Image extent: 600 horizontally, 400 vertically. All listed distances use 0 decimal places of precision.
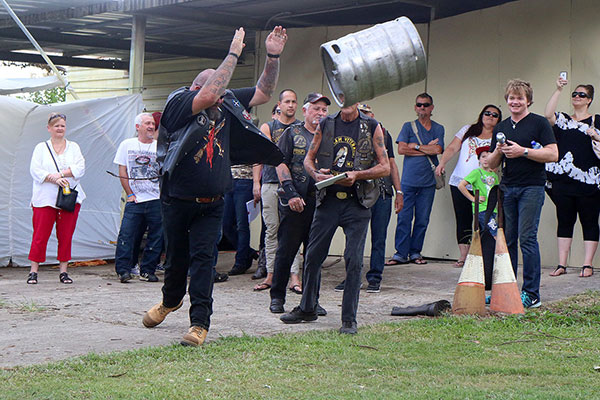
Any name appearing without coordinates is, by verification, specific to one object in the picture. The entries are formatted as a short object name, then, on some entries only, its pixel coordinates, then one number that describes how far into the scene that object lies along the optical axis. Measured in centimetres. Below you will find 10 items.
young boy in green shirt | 865
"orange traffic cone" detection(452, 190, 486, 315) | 738
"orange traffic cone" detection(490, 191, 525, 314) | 741
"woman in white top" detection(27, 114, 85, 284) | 1002
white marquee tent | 1172
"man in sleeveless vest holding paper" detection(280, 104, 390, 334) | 672
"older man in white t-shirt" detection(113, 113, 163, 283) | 1036
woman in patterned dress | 973
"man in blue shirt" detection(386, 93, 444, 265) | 1138
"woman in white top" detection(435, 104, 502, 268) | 1062
